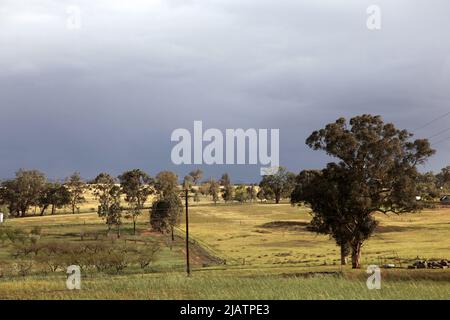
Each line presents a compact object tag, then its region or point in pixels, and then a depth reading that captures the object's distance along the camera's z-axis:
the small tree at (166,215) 114.75
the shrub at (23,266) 62.85
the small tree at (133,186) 147.00
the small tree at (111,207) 118.31
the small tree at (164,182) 147.82
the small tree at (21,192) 170.12
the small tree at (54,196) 174.88
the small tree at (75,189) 185.75
